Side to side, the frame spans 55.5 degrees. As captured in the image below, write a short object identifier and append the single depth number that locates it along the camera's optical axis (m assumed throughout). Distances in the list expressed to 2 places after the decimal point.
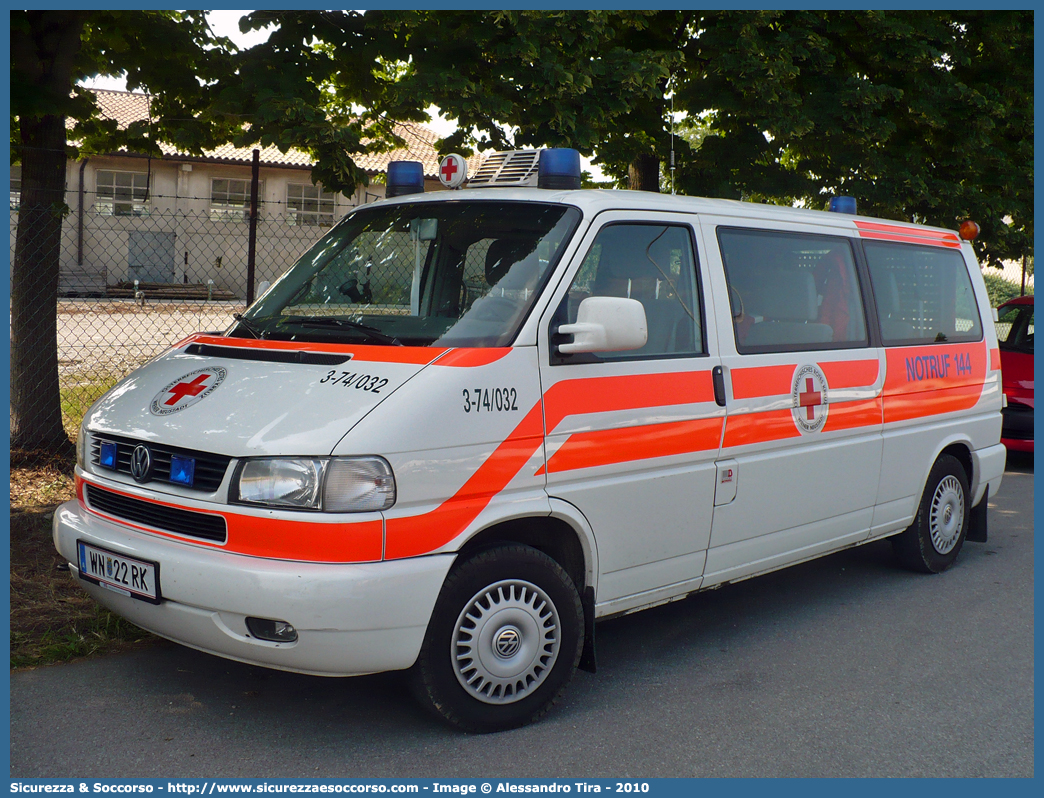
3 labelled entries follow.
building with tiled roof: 28.89
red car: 10.18
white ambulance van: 3.45
